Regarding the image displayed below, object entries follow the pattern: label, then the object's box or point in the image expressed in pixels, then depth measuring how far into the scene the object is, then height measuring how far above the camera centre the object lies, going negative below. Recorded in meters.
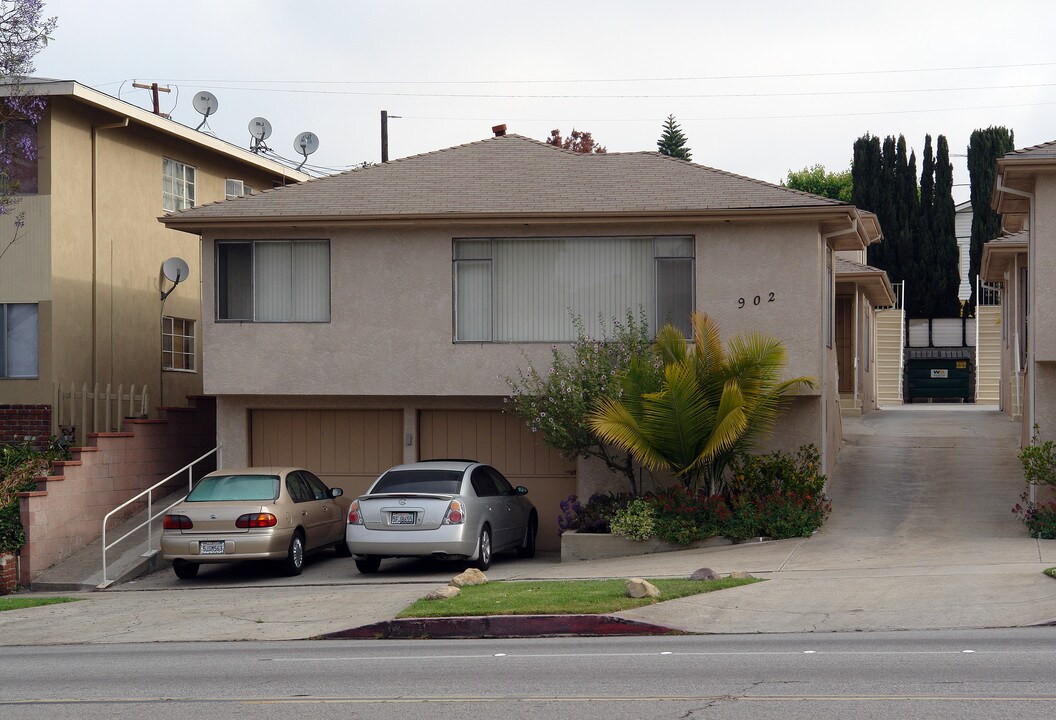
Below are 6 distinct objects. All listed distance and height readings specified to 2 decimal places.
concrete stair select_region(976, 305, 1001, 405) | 39.16 +0.15
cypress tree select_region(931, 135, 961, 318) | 47.62 +4.29
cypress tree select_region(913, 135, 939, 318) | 47.78 +4.08
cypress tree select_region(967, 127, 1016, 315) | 48.16 +7.37
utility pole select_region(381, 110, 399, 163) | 41.97 +8.12
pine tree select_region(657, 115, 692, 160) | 69.00 +12.55
